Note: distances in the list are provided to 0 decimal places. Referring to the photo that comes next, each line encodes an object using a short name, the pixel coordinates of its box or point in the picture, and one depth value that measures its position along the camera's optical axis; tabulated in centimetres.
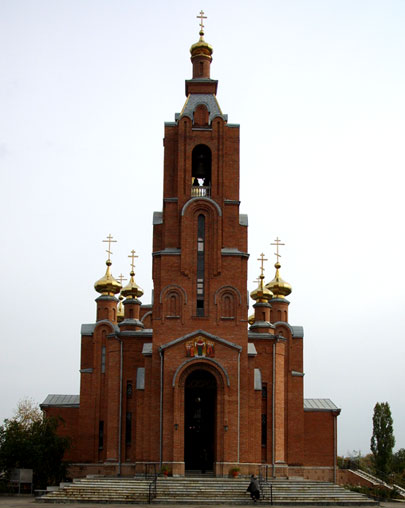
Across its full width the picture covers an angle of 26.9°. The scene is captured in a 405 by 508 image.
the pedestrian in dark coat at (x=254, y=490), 2967
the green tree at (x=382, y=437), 5447
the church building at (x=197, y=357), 3538
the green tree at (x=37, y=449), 3675
